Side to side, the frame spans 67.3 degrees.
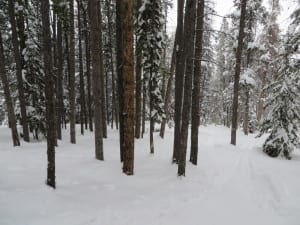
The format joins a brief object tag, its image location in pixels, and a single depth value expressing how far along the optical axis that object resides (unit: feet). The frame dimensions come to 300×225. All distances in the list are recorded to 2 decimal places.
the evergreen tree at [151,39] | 30.89
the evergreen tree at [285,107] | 35.63
